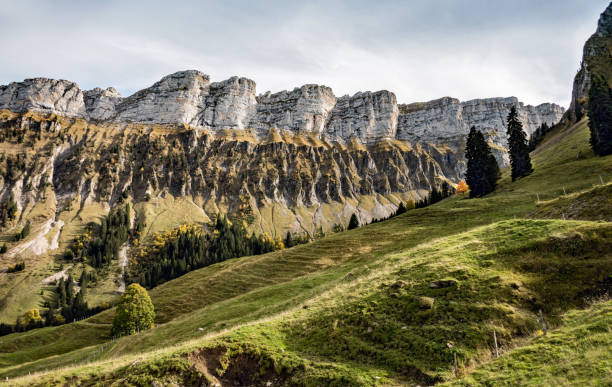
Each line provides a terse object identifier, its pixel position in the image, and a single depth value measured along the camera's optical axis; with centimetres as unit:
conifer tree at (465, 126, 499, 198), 8850
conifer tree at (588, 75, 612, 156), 7462
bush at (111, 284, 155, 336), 6406
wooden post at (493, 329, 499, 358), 1524
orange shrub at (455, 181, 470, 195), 12035
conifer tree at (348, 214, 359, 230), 13775
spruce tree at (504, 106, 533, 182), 8712
